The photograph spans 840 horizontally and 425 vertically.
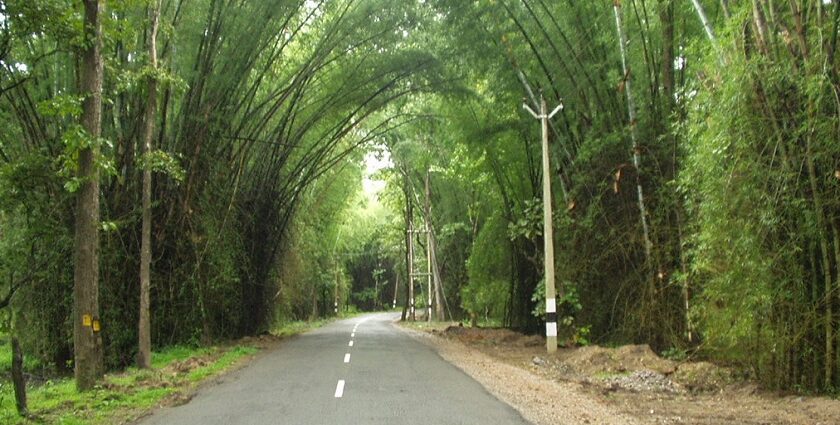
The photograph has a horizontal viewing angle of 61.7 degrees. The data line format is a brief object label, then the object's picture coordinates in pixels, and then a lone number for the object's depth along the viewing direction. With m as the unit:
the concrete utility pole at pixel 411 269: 37.06
